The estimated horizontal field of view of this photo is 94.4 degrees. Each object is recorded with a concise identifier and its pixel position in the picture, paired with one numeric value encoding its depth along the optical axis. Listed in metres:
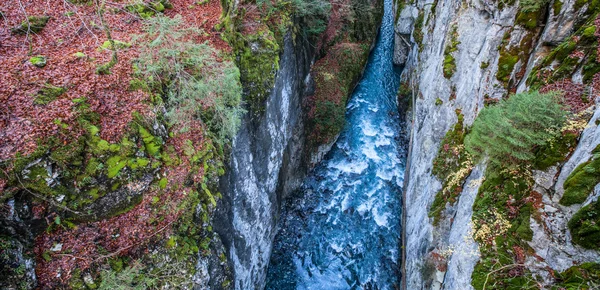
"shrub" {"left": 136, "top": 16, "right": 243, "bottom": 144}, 7.08
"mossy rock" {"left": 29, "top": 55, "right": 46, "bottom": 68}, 6.37
